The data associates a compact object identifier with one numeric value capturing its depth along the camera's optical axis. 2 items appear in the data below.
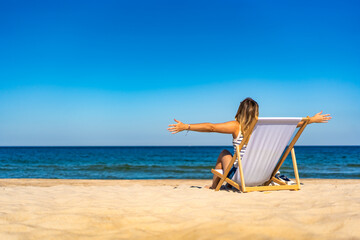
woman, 4.03
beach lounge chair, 3.83
